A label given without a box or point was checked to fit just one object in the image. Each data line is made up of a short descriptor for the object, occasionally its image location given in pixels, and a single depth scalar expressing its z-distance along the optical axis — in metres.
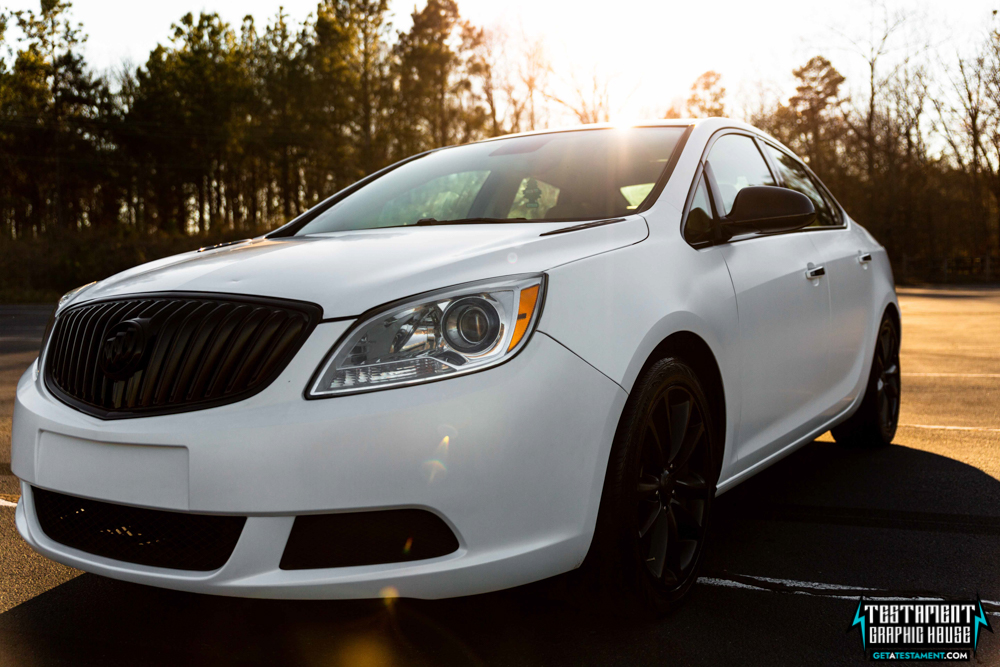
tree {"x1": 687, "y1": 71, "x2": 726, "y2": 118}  53.62
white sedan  1.99
